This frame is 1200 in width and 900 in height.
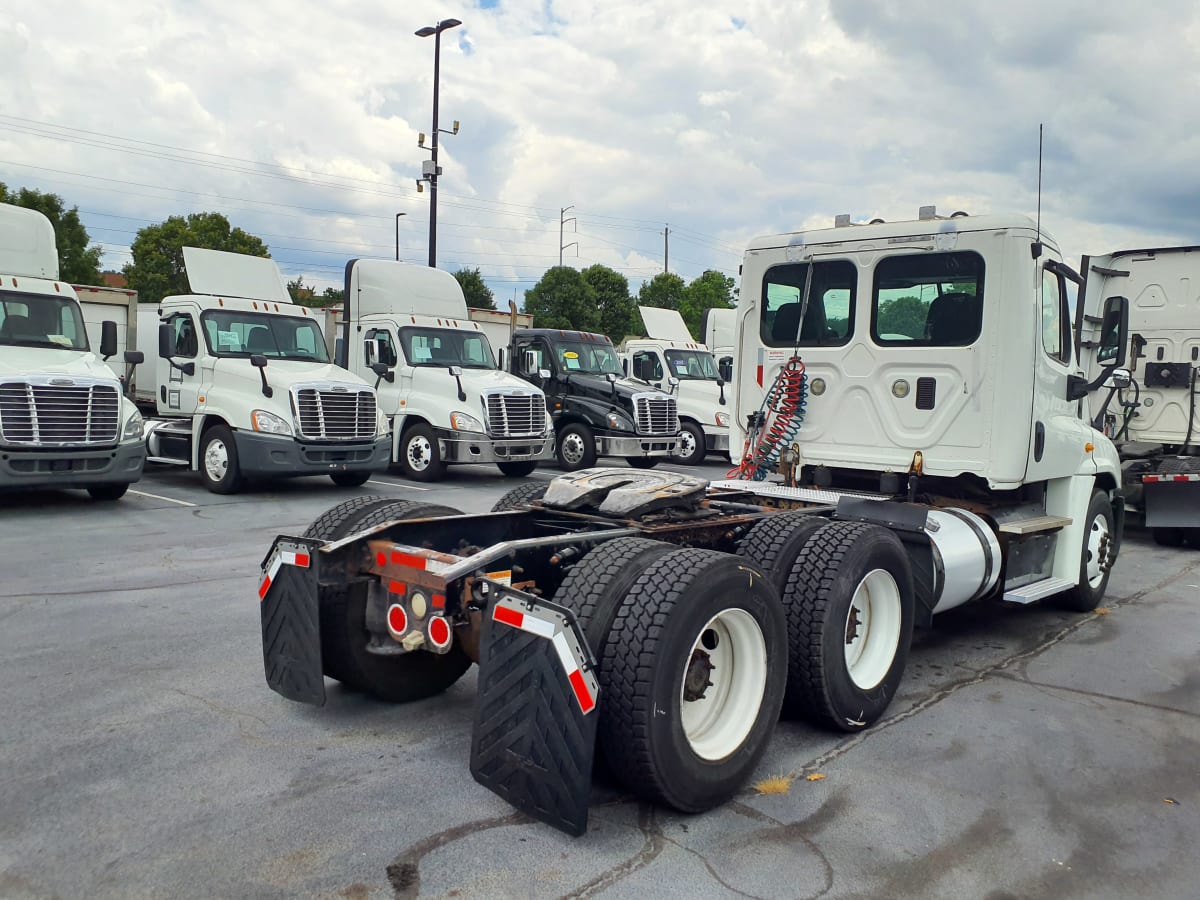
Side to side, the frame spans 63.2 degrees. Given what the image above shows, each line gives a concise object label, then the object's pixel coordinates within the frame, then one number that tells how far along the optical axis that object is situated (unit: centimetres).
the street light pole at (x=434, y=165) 2145
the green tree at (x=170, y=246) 3966
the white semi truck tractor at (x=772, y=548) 339
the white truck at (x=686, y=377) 1842
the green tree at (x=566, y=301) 4331
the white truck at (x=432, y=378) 1433
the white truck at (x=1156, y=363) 1041
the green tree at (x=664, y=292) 5116
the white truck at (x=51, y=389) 1016
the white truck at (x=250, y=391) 1215
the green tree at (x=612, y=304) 4569
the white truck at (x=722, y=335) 1989
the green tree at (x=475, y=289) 4481
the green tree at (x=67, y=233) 3281
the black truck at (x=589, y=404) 1631
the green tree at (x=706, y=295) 5081
